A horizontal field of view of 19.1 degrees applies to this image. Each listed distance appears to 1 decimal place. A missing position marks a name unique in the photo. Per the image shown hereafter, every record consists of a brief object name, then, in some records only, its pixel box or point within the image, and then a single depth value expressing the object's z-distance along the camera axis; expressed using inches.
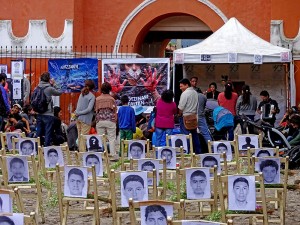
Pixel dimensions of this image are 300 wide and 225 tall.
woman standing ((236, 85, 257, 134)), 828.0
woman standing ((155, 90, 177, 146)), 735.1
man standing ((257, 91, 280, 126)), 852.7
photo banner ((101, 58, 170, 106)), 930.7
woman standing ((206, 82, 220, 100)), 894.4
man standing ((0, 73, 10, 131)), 732.7
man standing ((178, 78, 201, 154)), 724.0
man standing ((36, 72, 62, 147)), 746.8
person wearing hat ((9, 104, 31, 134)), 831.1
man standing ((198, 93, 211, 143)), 765.3
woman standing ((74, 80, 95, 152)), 766.5
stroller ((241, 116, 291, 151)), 728.8
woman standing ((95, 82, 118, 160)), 749.9
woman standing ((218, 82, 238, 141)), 832.3
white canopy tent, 863.1
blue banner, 947.3
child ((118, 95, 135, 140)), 758.5
